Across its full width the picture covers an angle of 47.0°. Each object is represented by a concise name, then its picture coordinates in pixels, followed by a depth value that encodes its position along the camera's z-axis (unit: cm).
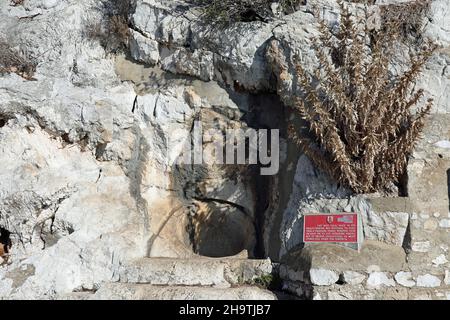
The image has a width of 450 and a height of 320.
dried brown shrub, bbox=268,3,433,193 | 522
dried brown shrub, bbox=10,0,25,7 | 785
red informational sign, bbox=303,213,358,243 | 512
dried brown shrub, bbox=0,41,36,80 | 709
